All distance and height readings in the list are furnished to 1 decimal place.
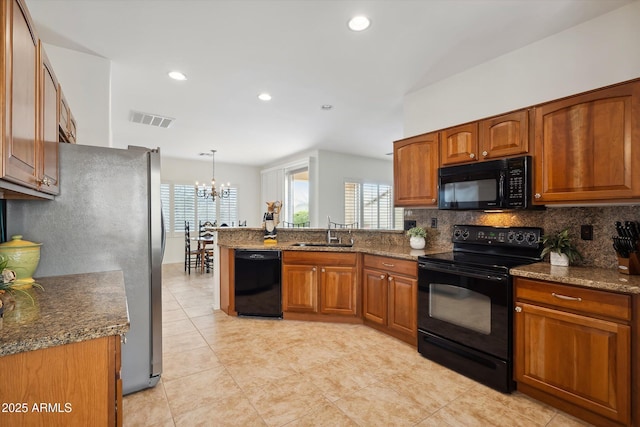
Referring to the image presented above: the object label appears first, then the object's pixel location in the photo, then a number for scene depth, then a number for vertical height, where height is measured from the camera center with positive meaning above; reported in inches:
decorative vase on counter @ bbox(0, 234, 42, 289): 60.9 -9.3
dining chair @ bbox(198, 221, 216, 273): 249.1 -30.3
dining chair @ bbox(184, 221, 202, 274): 251.6 -32.1
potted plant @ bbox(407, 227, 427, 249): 124.7 -10.3
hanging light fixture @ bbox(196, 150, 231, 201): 292.0 +24.6
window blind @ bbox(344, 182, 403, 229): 276.5 +6.8
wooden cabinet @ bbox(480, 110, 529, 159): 92.7 +25.2
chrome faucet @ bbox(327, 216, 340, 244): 153.4 -12.9
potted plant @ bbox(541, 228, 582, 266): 86.6 -10.8
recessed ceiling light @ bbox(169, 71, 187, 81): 120.7 +56.5
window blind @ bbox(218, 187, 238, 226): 327.0 +5.6
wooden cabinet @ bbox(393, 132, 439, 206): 117.2 +17.5
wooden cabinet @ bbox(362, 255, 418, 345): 110.4 -32.7
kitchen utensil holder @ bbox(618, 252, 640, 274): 75.5 -12.9
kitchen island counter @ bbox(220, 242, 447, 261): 113.6 -15.6
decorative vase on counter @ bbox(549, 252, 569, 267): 87.2 -13.6
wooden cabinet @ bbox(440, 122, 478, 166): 105.3 +25.0
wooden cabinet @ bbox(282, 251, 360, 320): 133.4 -32.3
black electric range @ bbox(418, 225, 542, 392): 83.9 -27.6
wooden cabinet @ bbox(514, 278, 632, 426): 66.1 -32.9
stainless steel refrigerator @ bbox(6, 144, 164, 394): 73.5 -3.9
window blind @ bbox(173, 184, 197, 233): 301.3 +7.3
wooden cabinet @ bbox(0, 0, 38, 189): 39.0 +17.3
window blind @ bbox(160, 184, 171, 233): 295.0 +11.1
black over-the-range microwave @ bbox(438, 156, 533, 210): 91.7 +9.4
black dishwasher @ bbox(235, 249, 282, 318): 139.6 -32.1
